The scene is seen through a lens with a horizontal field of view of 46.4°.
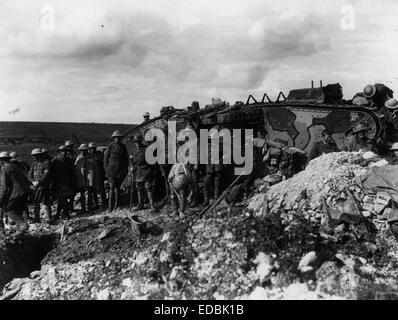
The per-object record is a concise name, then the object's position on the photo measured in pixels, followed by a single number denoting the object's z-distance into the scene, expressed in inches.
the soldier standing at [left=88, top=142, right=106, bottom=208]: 444.5
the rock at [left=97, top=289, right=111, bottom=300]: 251.3
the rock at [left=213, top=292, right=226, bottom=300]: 225.2
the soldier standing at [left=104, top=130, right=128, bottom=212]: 429.1
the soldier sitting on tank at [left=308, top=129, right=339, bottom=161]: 393.4
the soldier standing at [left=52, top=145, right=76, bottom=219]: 419.8
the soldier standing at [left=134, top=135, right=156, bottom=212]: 409.4
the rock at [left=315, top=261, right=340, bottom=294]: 213.5
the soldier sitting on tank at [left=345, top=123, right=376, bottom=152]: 366.8
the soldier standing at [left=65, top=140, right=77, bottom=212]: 447.4
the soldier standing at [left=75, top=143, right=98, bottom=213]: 441.4
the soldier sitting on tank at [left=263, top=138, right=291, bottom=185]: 383.6
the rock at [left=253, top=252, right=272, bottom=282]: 228.3
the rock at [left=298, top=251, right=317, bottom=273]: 226.7
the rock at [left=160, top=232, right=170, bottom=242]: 282.3
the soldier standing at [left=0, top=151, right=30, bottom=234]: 374.6
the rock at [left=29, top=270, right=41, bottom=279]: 311.7
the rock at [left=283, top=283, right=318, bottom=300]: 211.8
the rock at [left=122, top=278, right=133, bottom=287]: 256.1
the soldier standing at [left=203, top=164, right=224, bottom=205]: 387.5
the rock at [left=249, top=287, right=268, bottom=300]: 217.2
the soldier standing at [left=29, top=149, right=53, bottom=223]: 406.9
